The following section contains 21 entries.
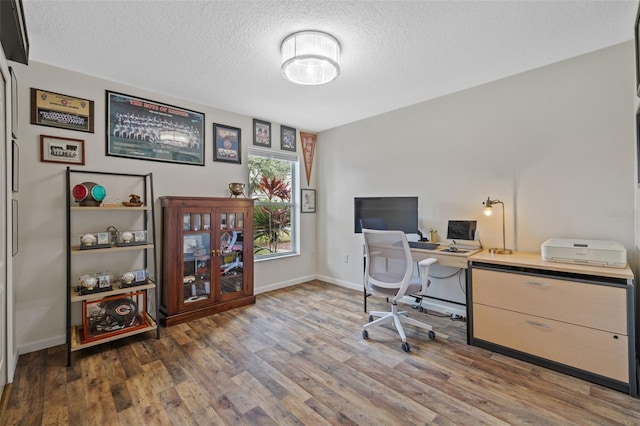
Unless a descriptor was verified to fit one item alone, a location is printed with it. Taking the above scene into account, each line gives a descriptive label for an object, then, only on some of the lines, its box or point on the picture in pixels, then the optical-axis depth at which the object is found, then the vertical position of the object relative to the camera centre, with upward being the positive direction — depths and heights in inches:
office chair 94.3 -21.7
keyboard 113.0 -13.3
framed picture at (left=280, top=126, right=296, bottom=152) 164.6 +45.5
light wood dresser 69.6 -29.2
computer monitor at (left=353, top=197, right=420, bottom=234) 125.3 +0.1
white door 68.2 -3.7
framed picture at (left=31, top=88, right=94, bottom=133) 93.5 +37.0
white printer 74.2 -11.5
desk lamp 100.6 +0.4
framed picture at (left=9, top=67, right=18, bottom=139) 81.0 +34.2
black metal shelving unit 83.6 -21.5
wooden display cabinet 112.7 -18.2
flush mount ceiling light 79.0 +46.3
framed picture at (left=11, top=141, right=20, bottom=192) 77.6 +15.0
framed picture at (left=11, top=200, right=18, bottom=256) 77.3 -3.0
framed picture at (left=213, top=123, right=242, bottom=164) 137.1 +35.9
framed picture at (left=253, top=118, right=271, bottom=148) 152.1 +45.2
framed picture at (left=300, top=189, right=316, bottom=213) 174.5 +8.3
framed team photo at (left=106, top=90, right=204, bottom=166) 108.7 +35.7
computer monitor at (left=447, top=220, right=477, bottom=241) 112.7 -7.2
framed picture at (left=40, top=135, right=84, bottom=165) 94.4 +23.3
